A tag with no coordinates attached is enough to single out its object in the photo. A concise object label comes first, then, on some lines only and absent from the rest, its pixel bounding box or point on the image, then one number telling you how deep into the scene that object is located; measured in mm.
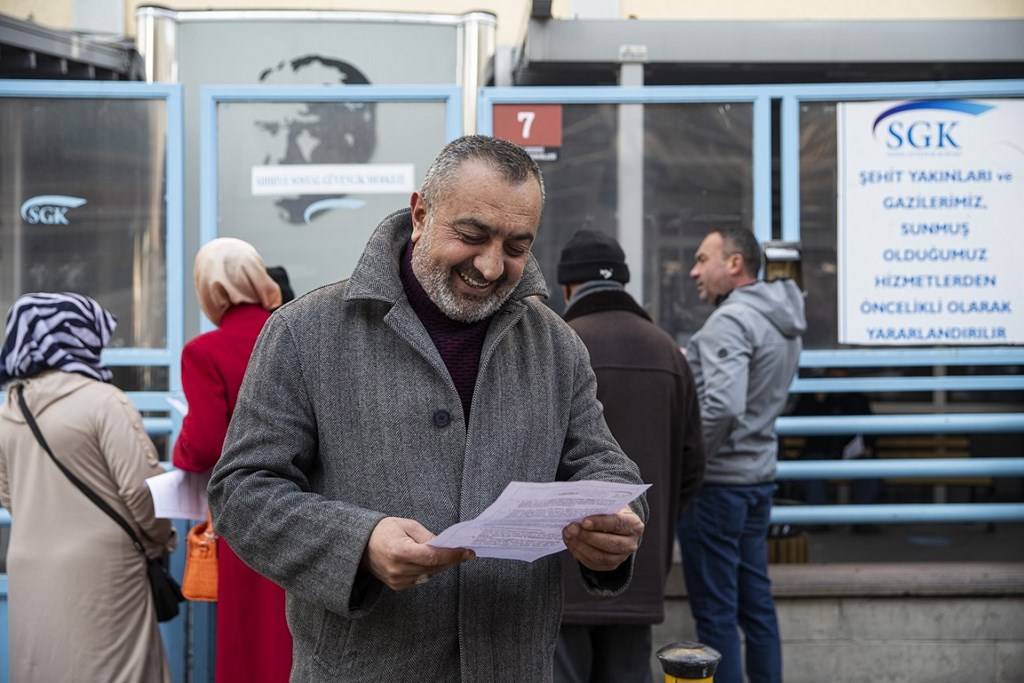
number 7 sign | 5762
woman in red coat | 4109
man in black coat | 4207
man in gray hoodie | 4930
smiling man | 2182
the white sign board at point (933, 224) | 5699
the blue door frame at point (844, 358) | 5734
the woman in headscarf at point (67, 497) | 4109
